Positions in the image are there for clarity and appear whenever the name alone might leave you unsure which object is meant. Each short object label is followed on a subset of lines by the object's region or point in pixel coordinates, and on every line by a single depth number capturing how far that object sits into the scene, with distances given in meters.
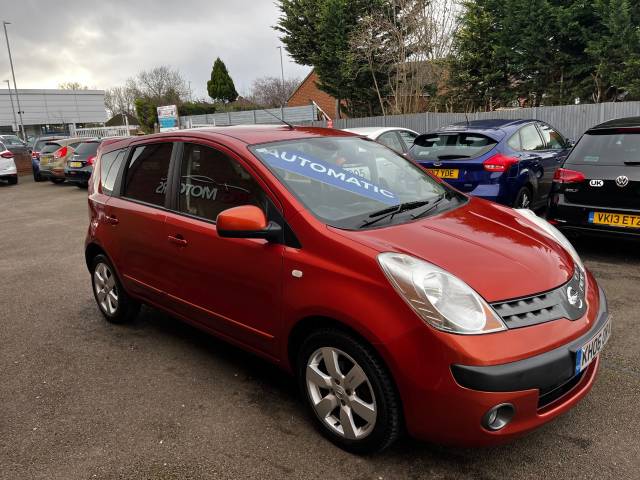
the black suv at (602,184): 5.00
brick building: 37.28
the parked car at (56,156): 16.03
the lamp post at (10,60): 41.59
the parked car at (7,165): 17.02
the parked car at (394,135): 8.75
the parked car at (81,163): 14.48
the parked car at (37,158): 18.22
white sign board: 23.69
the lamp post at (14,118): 51.44
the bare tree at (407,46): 18.23
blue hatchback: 6.39
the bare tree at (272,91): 54.50
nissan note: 2.17
